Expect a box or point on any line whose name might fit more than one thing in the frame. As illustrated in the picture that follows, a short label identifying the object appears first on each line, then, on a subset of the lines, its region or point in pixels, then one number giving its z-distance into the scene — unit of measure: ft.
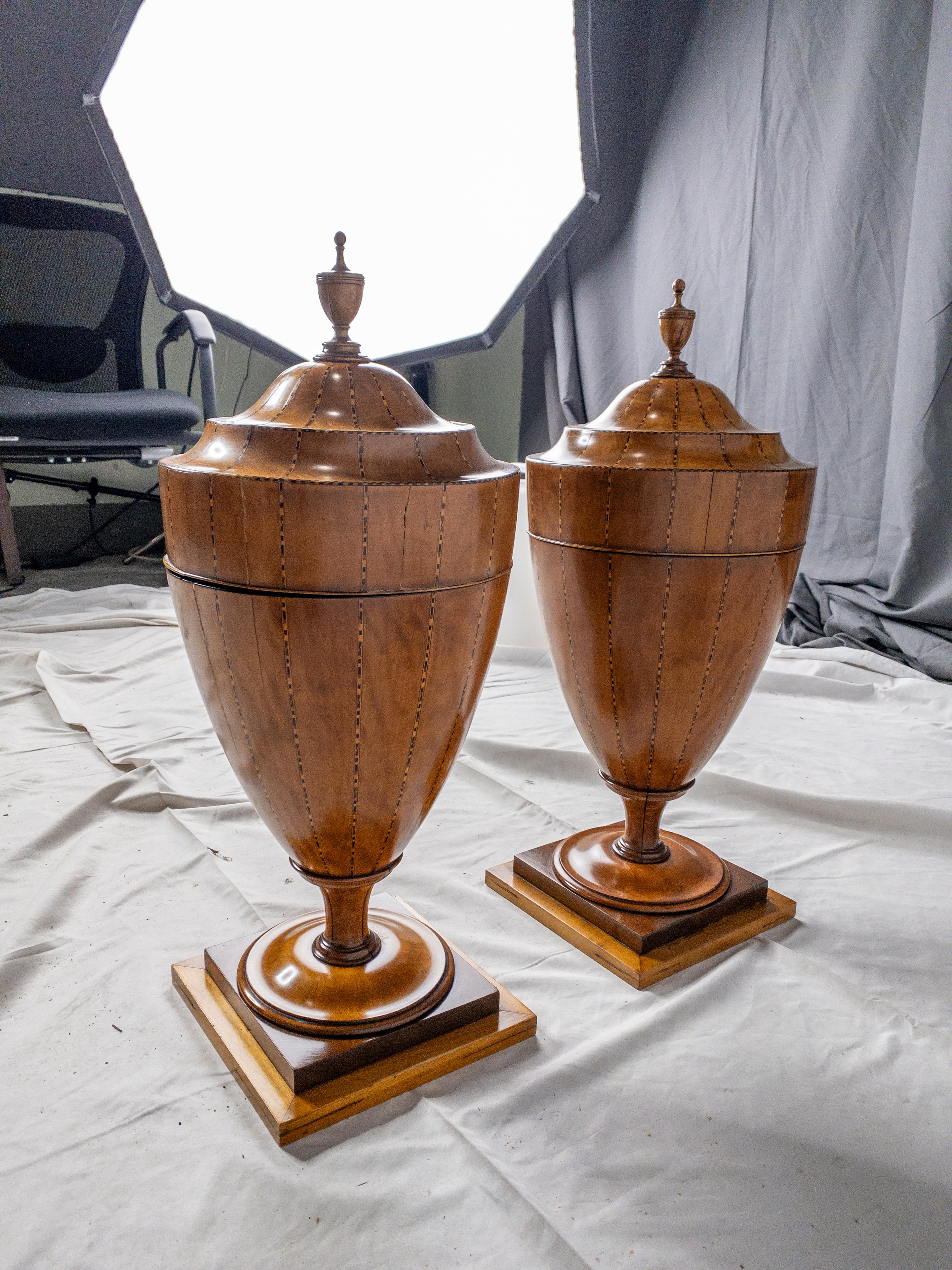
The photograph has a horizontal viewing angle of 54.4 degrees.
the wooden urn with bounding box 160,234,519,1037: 1.85
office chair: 7.75
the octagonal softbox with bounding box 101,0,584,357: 6.11
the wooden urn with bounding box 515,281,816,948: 2.50
